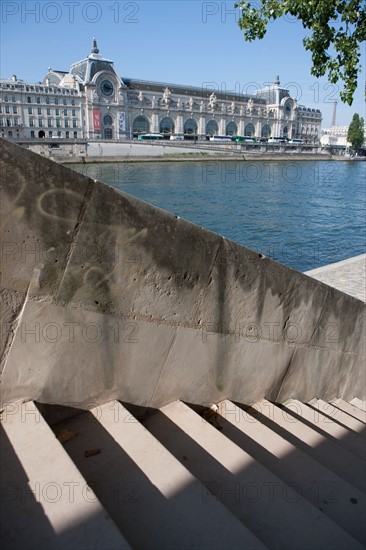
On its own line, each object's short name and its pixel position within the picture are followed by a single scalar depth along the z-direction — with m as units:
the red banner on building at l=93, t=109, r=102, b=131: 106.12
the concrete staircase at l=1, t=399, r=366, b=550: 1.73
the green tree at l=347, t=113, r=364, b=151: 107.81
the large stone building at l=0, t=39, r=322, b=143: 97.00
